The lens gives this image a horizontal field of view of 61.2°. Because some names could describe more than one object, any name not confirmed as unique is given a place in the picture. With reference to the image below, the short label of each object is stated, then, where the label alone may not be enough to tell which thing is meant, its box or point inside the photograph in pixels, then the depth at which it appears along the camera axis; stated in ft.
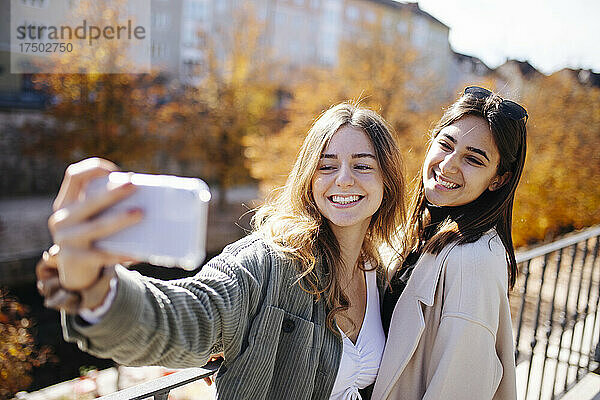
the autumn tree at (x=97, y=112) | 32.30
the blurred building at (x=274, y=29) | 39.29
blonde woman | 2.16
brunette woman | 4.36
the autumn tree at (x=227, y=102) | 43.37
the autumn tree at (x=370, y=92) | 32.09
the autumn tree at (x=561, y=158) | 28.43
